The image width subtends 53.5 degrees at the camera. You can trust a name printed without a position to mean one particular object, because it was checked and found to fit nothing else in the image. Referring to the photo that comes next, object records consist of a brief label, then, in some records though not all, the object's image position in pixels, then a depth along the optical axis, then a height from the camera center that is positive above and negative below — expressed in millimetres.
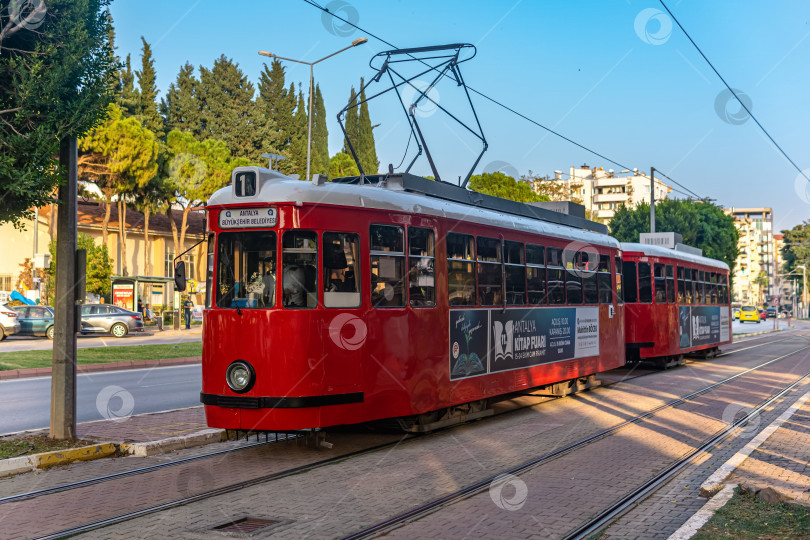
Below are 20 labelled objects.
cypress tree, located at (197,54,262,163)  66875 +16747
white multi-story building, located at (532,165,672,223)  120188 +17706
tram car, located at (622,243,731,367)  20531 -35
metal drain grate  6191 -1736
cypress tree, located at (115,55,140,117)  56781 +15133
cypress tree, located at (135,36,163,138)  59984 +16895
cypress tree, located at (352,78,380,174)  70562 +14077
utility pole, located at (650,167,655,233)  40562 +5453
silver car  34500 -657
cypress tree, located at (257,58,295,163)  68625 +17935
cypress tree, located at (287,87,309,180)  69000 +14682
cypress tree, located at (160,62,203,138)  67125 +16658
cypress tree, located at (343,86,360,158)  73125 +16486
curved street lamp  28541 +8358
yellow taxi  78438 -1202
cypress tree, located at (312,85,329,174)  67188 +14705
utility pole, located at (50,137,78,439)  9570 -72
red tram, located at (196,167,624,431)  8766 +6
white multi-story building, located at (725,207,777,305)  159862 +9654
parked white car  31141 -650
